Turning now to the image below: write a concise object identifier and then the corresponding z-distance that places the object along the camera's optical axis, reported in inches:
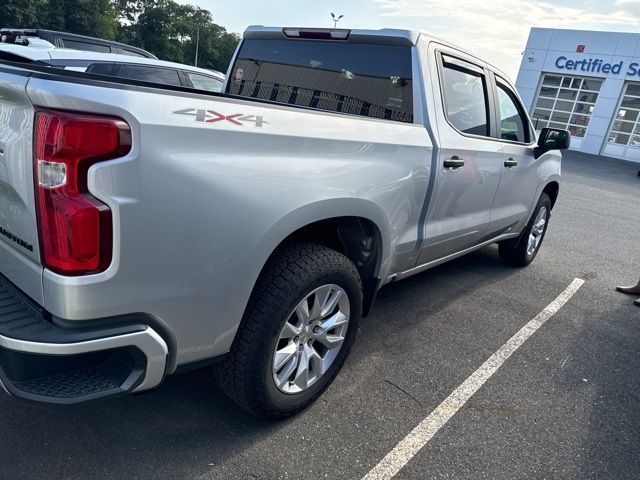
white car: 261.3
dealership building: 945.5
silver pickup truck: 61.0
